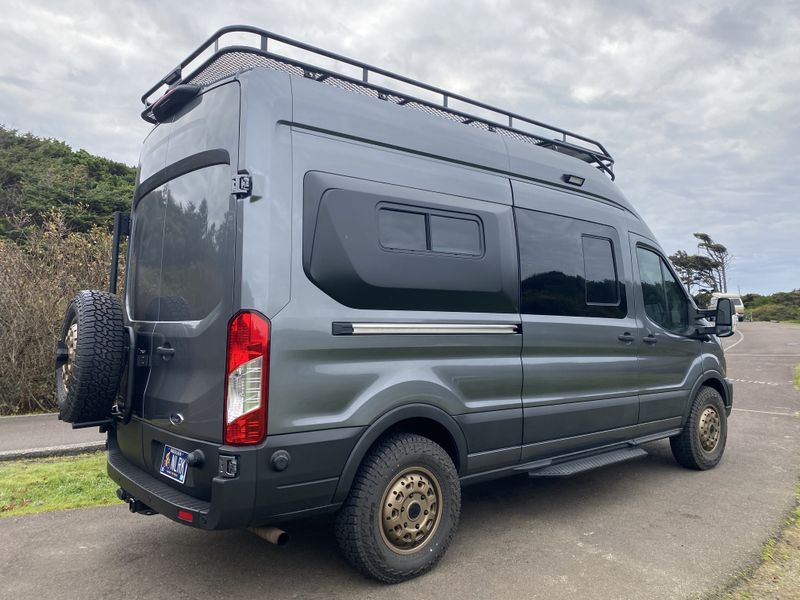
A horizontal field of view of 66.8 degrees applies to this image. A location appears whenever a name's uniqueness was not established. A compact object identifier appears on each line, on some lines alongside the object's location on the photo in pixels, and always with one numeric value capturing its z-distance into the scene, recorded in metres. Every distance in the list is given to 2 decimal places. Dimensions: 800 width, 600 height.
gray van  2.96
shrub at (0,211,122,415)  8.91
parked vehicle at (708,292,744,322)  47.60
